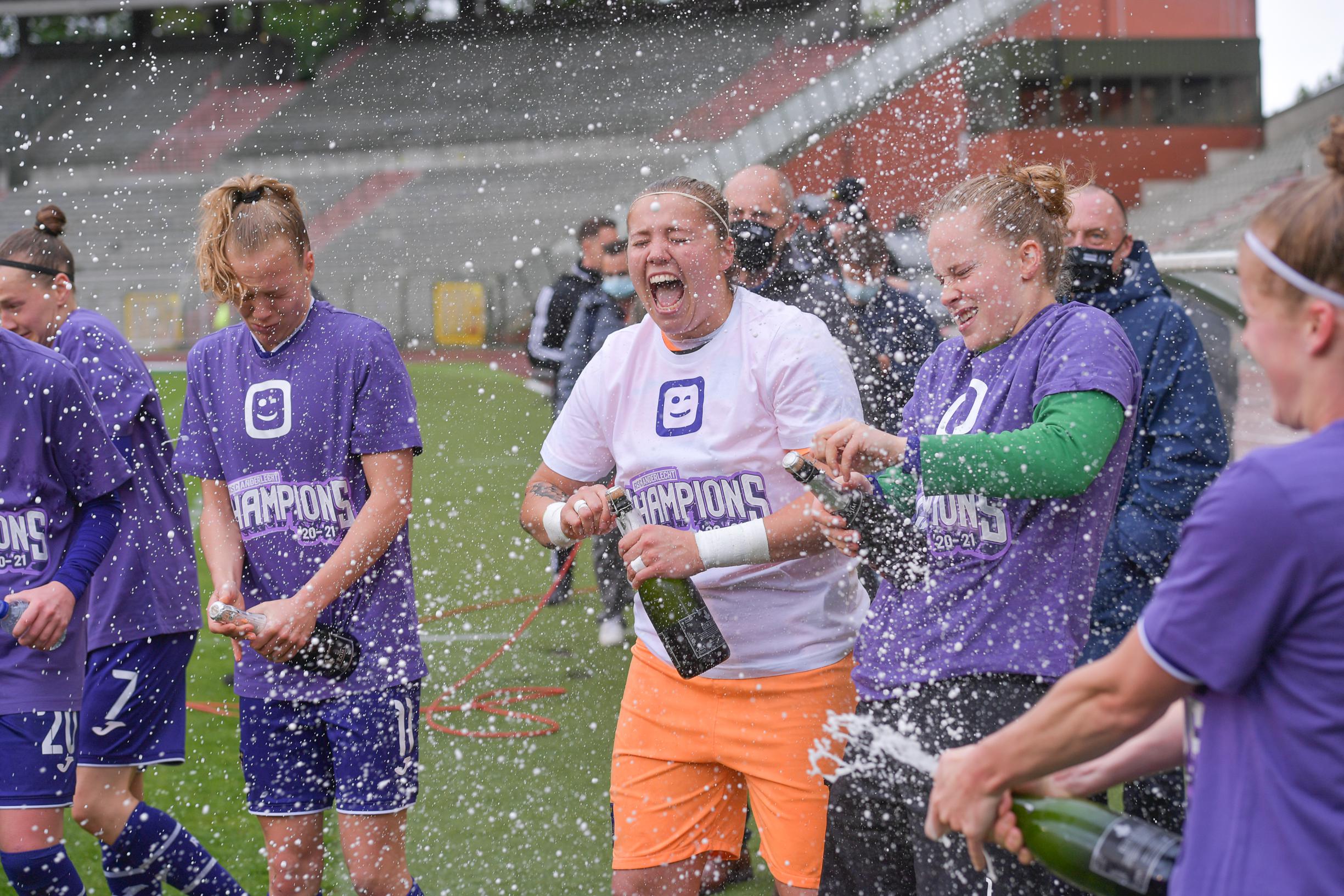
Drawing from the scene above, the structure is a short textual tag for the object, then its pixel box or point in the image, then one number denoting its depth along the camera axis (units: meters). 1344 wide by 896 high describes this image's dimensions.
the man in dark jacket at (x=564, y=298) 8.45
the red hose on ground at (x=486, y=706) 5.98
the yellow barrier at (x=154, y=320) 28.97
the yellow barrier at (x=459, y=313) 29.84
